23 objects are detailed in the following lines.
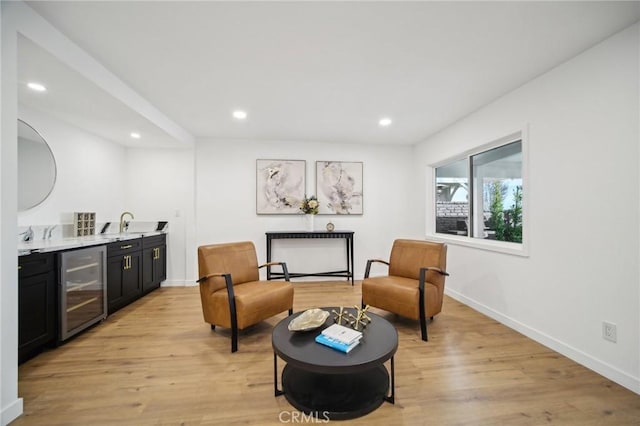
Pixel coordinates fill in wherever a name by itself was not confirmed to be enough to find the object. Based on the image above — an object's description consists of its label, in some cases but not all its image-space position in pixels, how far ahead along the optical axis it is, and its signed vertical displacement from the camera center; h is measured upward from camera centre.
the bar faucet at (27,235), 2.59 -0.21
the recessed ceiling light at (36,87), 2.17 +1.09
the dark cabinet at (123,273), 2.89 -0.70
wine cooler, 2.23 -0.71
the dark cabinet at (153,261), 3.54 -0.69
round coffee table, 1.43 -1.11
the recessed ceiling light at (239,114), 3.16 +1.23
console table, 4.02 -0.40
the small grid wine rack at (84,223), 3.12 -0.12
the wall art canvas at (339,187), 4.45 +0.45
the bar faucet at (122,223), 3.88 -0.14
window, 2.77 +0.23
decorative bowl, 1.72 -0.74
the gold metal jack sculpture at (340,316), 1.90 -0.78
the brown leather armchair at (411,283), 2.44 -0.73
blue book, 1.52 -0.79
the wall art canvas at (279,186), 4.30 +0.46
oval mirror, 2.59 +0.49
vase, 4.20 -0.13
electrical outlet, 1.81 -0.85
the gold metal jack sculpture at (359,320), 1.84 -0.78
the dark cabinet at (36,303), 1.90 -0.69
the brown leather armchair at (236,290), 2.26 -0.73
